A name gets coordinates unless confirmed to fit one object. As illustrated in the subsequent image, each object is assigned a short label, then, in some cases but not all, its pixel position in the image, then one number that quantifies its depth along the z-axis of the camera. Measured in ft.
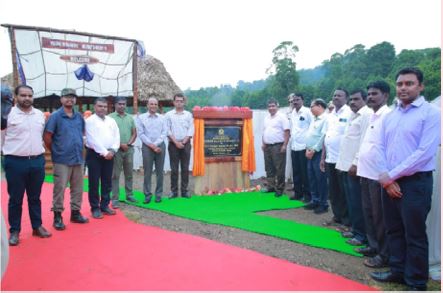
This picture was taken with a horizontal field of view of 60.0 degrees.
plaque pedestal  23.91
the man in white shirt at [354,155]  13.57
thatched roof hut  46.05
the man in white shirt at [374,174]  11.41
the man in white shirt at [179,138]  21.80
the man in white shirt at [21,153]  12.84
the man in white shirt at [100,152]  16.80
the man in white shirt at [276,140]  23.00
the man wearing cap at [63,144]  14.80
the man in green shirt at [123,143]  20.02
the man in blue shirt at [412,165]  9.48
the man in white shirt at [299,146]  21.50
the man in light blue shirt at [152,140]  21.03
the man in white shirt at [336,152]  16.29
